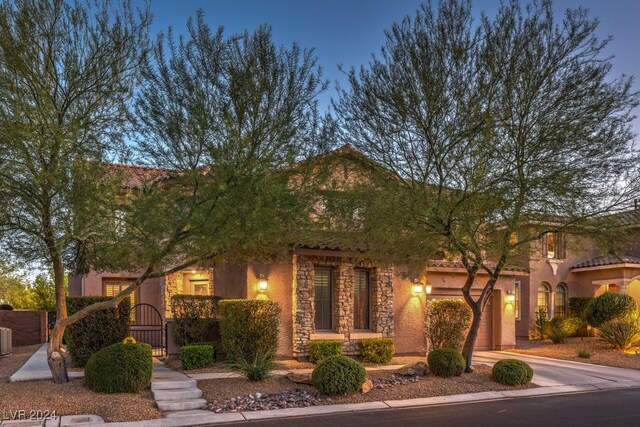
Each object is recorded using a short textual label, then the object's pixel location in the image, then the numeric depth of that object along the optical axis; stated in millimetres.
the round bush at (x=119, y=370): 11812
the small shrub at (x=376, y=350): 17344
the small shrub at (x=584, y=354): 19672
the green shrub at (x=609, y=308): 22766
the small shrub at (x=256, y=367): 13430
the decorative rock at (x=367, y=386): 12958
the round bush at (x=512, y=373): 14234
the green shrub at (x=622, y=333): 21094
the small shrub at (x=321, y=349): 16594
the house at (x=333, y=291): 17000
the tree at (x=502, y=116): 13195
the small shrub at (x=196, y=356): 14836
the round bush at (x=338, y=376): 12453
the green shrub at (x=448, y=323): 18859
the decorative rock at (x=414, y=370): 14742
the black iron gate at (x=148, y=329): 19331
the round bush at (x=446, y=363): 14648
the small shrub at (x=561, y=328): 23812
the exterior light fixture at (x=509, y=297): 21767
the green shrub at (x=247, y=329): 15164
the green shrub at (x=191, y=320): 16234
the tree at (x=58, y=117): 10844
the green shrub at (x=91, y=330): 14688
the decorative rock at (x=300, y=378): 13414
